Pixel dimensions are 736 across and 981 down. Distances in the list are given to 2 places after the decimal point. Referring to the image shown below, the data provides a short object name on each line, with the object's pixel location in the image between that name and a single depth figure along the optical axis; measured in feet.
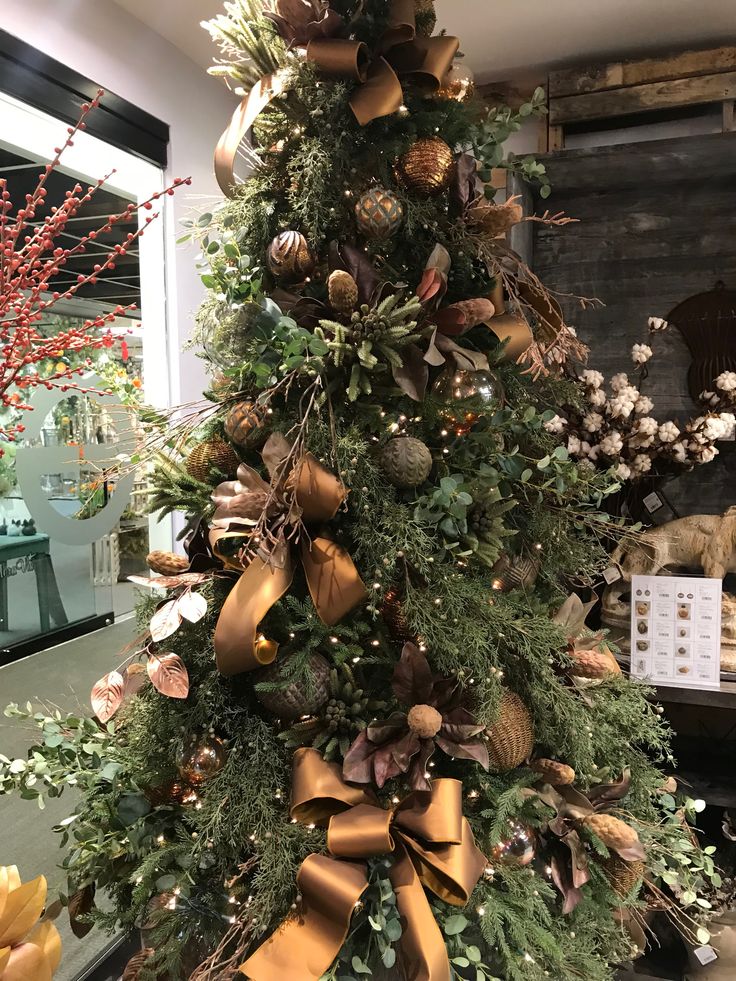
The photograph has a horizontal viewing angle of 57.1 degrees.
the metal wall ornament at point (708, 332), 6.63
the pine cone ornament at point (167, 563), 2.86
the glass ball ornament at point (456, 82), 2.99
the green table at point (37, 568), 4.64
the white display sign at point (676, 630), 5.35
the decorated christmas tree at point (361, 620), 2.42
